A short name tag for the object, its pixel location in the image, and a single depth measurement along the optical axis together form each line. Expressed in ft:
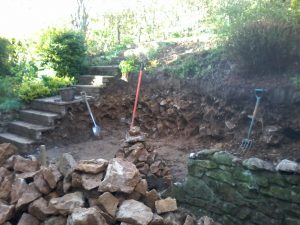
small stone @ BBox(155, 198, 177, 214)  7.57
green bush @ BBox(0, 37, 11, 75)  16.86
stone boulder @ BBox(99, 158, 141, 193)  7.41
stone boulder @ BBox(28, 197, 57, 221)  7.62
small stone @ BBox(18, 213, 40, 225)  7.69
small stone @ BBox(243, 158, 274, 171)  7.05
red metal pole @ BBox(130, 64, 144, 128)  13.34
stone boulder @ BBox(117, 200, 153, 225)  6.97
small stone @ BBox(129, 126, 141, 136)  10.14
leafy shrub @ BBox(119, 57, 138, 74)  15.43
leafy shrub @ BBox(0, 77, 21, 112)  14.80
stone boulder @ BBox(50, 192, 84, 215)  7.39
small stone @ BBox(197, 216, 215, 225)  7.62
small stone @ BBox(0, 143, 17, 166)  10.07
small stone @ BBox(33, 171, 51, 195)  8.12
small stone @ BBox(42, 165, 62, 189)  8.16
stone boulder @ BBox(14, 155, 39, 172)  9.14
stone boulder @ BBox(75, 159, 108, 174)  7.91
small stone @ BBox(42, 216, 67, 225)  7.47
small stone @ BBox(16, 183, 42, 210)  7.95
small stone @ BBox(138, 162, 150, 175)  9.32
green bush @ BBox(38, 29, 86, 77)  16.64
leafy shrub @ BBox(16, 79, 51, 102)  15.53
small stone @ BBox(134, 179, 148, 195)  7.67
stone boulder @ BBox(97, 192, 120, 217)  7.21
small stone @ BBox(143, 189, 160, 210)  7.67
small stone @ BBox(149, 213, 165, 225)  7.11
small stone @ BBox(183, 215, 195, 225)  7.48
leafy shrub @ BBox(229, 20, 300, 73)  9.93
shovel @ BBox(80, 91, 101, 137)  14.34
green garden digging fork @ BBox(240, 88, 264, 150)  9.50
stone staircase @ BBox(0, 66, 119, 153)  13.59
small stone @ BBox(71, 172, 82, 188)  7.79
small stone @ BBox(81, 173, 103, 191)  7.60
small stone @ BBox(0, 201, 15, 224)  7.77
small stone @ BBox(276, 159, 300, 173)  6.68
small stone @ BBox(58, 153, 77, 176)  8.39
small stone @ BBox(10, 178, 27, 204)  8.24
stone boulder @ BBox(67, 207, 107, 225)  6.75
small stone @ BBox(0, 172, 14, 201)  8.54
